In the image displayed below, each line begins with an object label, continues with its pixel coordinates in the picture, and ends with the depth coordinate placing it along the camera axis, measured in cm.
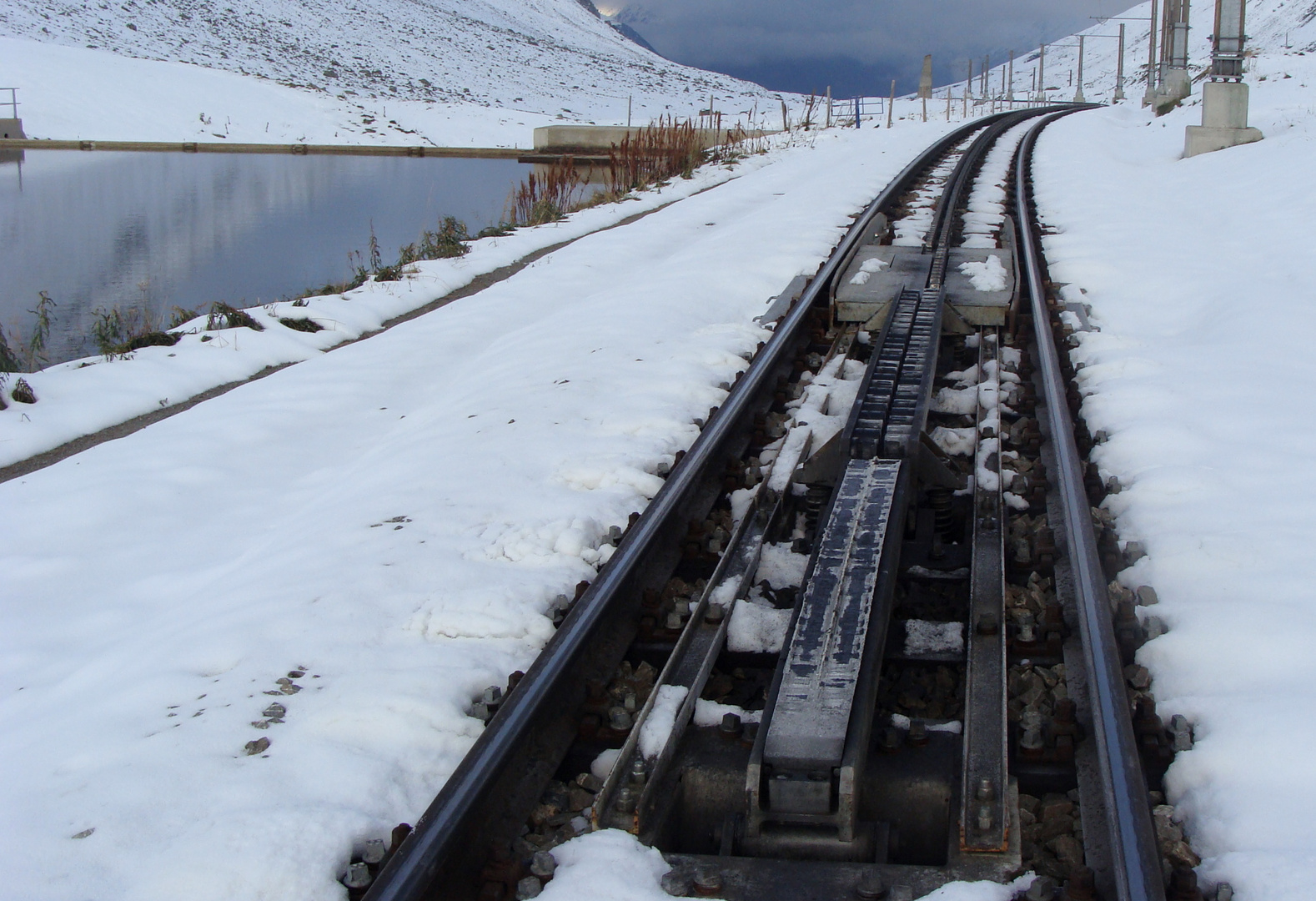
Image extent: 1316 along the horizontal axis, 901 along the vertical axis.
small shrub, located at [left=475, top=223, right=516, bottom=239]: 1388
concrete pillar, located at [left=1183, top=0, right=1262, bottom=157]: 1841
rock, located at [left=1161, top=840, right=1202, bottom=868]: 239
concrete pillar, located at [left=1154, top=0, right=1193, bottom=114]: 3209
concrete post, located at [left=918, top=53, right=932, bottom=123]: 5693
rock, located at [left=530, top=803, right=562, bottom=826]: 274
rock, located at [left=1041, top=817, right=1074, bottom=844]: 262
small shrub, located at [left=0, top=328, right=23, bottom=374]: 764
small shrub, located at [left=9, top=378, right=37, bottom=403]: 703
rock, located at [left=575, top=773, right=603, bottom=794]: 286
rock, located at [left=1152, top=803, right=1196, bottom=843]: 246
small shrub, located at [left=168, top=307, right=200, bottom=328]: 978
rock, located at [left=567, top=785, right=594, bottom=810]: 281
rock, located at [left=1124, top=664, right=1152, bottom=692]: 309
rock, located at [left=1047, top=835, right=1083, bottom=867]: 250
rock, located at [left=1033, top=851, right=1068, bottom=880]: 249
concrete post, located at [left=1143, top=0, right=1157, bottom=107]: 4111
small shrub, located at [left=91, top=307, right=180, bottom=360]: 850
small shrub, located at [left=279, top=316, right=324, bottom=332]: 909
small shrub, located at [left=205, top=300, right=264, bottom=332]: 885
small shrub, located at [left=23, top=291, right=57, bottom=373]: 871
